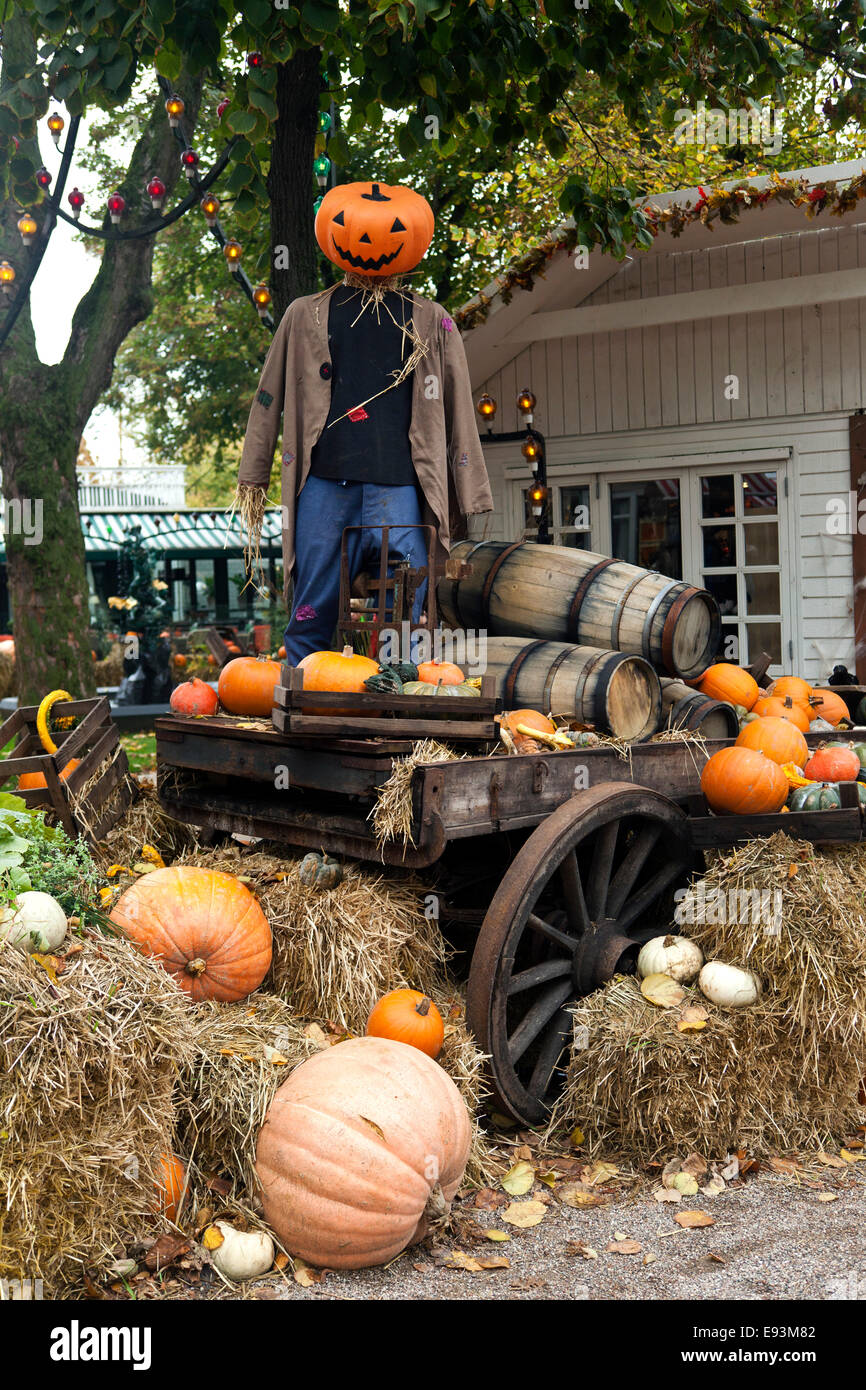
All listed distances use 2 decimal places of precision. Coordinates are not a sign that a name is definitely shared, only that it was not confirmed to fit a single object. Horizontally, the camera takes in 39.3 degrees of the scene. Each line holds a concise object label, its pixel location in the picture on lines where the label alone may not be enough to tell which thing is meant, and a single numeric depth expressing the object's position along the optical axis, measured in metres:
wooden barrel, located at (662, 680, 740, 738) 4.45
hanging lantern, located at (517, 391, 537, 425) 8.28
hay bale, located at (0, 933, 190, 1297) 2.49
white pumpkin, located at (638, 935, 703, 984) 3.61
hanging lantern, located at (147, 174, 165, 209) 7.62
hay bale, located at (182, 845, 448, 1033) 3.48
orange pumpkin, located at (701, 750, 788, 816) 3.83
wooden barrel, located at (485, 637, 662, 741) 4.14
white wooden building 7.79
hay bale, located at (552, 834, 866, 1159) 3.34
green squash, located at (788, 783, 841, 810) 3.85
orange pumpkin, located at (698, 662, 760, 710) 4.91
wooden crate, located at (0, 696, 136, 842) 3.87
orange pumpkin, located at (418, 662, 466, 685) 3.87
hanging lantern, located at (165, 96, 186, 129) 7.04
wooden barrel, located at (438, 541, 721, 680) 4.75
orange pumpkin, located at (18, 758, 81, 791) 4.24
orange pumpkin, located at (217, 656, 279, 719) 4.27
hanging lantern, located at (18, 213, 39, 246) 7.35
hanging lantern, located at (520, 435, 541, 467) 8.42
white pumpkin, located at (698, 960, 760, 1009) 3.51
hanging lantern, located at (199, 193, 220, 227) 7.62
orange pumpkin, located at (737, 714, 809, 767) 4.17
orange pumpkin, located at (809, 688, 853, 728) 5.19
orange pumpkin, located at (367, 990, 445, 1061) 3.25
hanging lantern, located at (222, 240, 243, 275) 8.05
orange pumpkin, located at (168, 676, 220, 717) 4.31
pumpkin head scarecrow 4.53
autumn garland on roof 6.86
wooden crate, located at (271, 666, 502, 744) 3.45
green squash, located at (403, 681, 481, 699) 3.64
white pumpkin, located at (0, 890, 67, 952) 2.79
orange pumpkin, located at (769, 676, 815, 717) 5.18
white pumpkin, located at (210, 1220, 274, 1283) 2.67
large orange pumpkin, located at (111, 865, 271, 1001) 3.35
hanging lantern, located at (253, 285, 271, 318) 7.66
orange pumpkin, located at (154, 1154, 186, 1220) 2.71
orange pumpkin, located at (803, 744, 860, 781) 4.19
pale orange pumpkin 2.71
